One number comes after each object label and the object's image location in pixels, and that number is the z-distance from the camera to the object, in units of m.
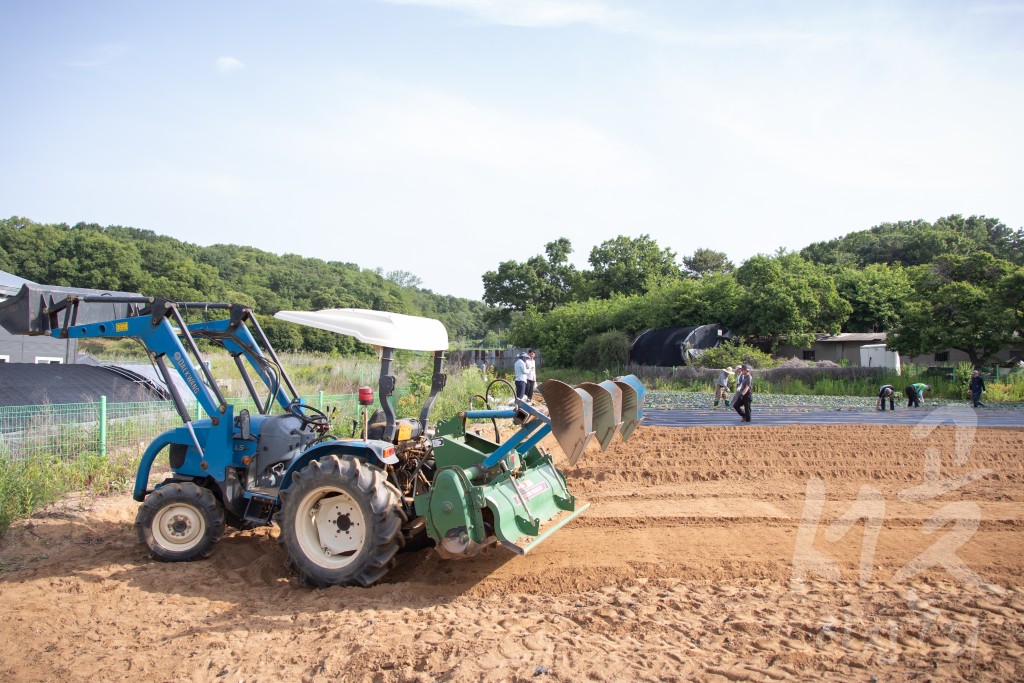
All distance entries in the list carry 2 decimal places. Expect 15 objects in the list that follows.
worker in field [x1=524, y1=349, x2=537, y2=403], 17.20
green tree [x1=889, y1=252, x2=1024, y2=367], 22.12
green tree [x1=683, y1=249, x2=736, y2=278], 62.85
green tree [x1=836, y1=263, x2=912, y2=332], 32.69
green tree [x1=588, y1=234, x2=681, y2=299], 47.00
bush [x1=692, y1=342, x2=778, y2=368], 25.84
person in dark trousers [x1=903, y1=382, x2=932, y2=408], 18.44
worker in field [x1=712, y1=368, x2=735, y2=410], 19.00
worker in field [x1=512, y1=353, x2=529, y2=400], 17.06
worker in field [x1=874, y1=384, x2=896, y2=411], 17.33
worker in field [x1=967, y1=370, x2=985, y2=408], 18.81
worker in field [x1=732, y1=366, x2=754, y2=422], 15.42
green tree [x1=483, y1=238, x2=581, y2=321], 51.22
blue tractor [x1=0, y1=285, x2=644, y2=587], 5.18
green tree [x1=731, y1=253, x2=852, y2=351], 28.45
